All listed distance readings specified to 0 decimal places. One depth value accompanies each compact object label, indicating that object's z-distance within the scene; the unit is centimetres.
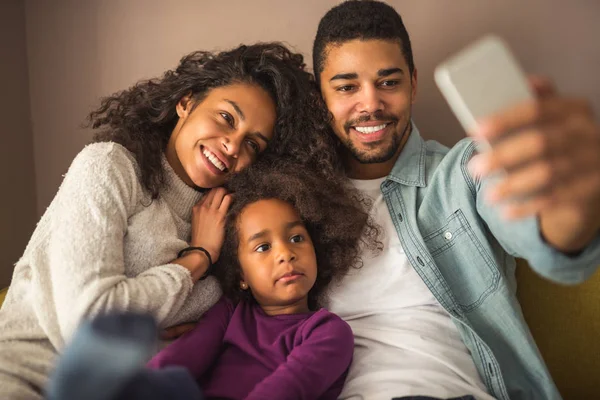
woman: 103
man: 111
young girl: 104
